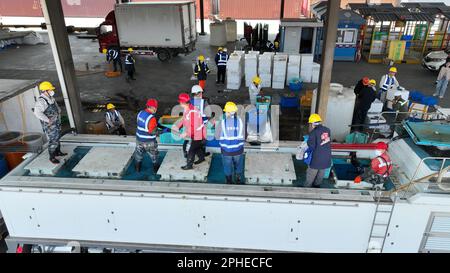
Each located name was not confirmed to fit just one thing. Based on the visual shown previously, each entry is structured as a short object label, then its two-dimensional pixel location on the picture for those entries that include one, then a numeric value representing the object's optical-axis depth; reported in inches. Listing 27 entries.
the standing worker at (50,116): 268.5
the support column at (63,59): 288.2
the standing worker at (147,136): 256.2
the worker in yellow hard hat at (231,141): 244.4
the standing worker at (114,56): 711.7
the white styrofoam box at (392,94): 454.9
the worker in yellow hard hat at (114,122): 362.0
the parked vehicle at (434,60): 706.8
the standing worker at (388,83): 465.0
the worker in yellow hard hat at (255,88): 455.0
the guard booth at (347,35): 773.3
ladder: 219.6
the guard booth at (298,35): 748.8
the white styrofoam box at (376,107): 438.9
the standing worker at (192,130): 260.2
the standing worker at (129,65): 674.7
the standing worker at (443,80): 552.4
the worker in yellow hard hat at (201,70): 579.8
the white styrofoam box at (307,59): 630.5
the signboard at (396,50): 786.1
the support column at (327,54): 269.4
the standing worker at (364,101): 409.4
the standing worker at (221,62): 629.9
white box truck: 760.3
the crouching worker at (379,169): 229.0
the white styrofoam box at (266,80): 625.1
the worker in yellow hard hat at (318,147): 234.2
